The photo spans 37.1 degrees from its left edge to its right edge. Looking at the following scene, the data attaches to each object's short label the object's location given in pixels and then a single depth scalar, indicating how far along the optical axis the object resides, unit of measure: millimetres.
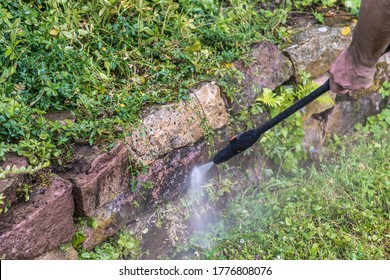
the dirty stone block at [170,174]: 3861
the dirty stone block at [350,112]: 5223
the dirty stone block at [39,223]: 3141
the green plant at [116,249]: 3646
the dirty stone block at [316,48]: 4820
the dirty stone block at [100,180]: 3463
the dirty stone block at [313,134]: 5039
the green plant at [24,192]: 3244
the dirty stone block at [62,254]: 3389
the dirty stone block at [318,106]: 4961
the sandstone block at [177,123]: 3783
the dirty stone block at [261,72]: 4434
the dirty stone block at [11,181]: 3134
